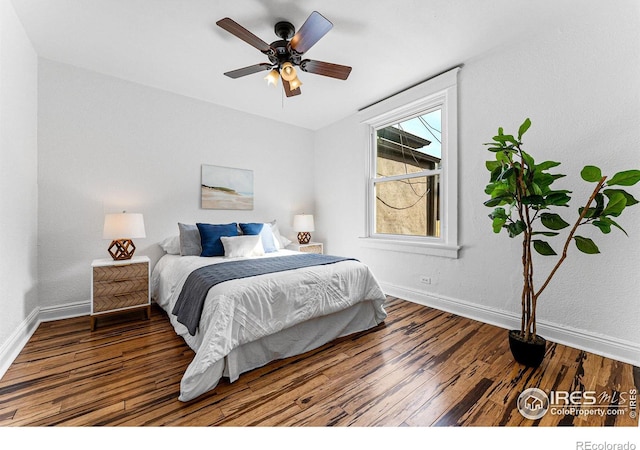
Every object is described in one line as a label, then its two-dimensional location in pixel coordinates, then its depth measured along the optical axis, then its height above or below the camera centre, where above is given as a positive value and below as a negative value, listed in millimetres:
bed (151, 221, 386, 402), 1684 -663
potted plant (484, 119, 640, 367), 1678 +164
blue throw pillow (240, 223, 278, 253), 3468 -105
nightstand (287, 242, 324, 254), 4137 -348
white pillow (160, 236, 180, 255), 3273 -263
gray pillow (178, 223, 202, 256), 3127 -194
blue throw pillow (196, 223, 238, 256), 3082 -134
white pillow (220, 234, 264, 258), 3021 -240
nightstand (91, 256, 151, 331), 2531 -608
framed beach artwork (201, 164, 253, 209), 3688 +524
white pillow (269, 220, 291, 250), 3928 -177
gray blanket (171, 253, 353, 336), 1908 -389
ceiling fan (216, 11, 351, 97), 1854 +1358
